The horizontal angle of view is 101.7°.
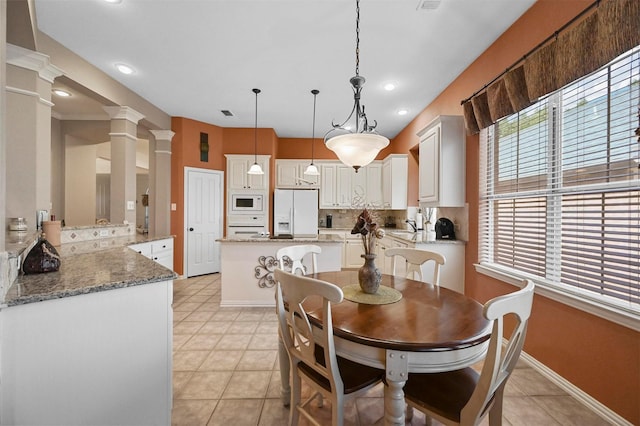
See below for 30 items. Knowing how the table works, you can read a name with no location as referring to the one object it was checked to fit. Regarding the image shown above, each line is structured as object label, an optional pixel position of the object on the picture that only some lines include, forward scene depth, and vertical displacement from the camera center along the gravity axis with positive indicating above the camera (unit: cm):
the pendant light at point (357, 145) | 168 +44
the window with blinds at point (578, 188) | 145 +17
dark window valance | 137 +100
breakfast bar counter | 105 -62
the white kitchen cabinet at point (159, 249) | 311 -53
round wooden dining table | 98 -49
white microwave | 506 +15
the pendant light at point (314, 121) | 352 +160
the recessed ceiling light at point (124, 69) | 297 +162
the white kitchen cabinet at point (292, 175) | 542 +73
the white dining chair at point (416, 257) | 190 -36
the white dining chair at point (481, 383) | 90 -75
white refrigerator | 511 -2
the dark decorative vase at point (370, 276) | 148 -37
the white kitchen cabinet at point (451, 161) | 290 +56
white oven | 502 -30
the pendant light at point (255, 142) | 495 +133
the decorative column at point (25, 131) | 220 +67
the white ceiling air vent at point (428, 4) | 194 +157
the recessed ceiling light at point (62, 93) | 369 +167
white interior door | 463 -19
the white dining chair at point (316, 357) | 105 -68
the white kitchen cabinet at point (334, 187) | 545 +49
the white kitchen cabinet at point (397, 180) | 487 +58
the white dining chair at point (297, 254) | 192 -33
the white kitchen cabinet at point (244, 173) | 505 +71
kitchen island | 319 -72
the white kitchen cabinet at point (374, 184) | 543 +56
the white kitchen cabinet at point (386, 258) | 379 -78
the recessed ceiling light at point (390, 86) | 323 +159
